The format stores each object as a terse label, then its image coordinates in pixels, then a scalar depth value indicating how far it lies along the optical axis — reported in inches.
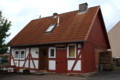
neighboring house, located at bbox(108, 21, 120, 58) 747.8
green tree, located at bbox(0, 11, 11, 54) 383.1
